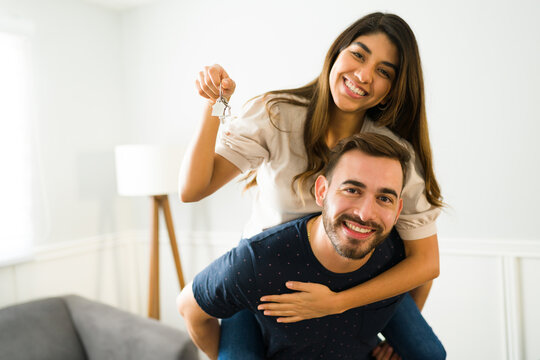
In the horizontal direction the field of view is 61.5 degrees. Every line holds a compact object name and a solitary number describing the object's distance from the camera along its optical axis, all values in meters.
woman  1.25
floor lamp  2.79
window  2.62
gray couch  2.07
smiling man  1.11
